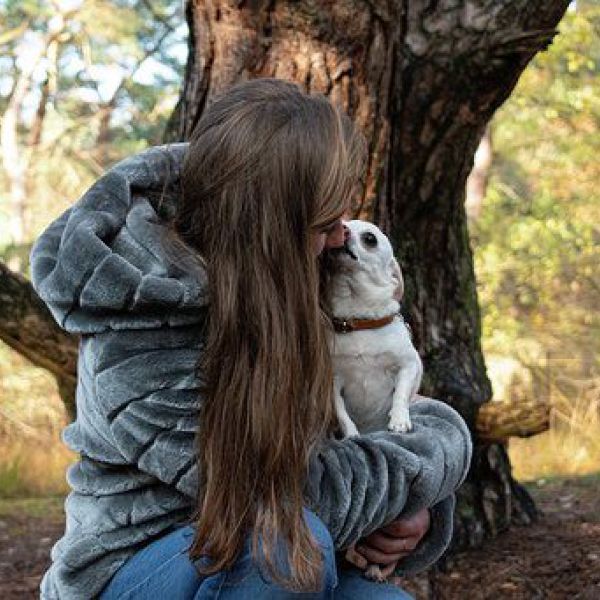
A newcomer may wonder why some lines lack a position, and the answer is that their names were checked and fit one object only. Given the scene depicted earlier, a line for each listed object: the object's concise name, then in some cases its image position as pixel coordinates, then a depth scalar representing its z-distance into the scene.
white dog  2.47
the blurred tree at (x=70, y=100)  16.94
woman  2.00
